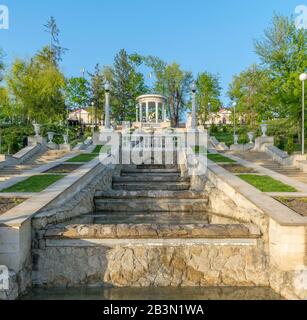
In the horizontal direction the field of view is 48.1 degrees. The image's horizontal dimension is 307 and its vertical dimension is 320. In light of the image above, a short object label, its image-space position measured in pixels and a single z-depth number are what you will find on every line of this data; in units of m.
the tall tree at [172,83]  64.12
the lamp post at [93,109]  59.56
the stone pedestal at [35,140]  25.09
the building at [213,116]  63.39
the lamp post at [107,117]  32.50
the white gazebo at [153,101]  44.72
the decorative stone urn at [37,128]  26.52
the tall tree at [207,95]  60.53
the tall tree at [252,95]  35.44
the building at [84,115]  83.00
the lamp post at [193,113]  34.85
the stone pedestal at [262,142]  22.49
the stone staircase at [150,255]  7.05
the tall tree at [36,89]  44.41
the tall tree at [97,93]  59.68
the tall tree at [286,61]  28.66
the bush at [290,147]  21.22
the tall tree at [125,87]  62.39
